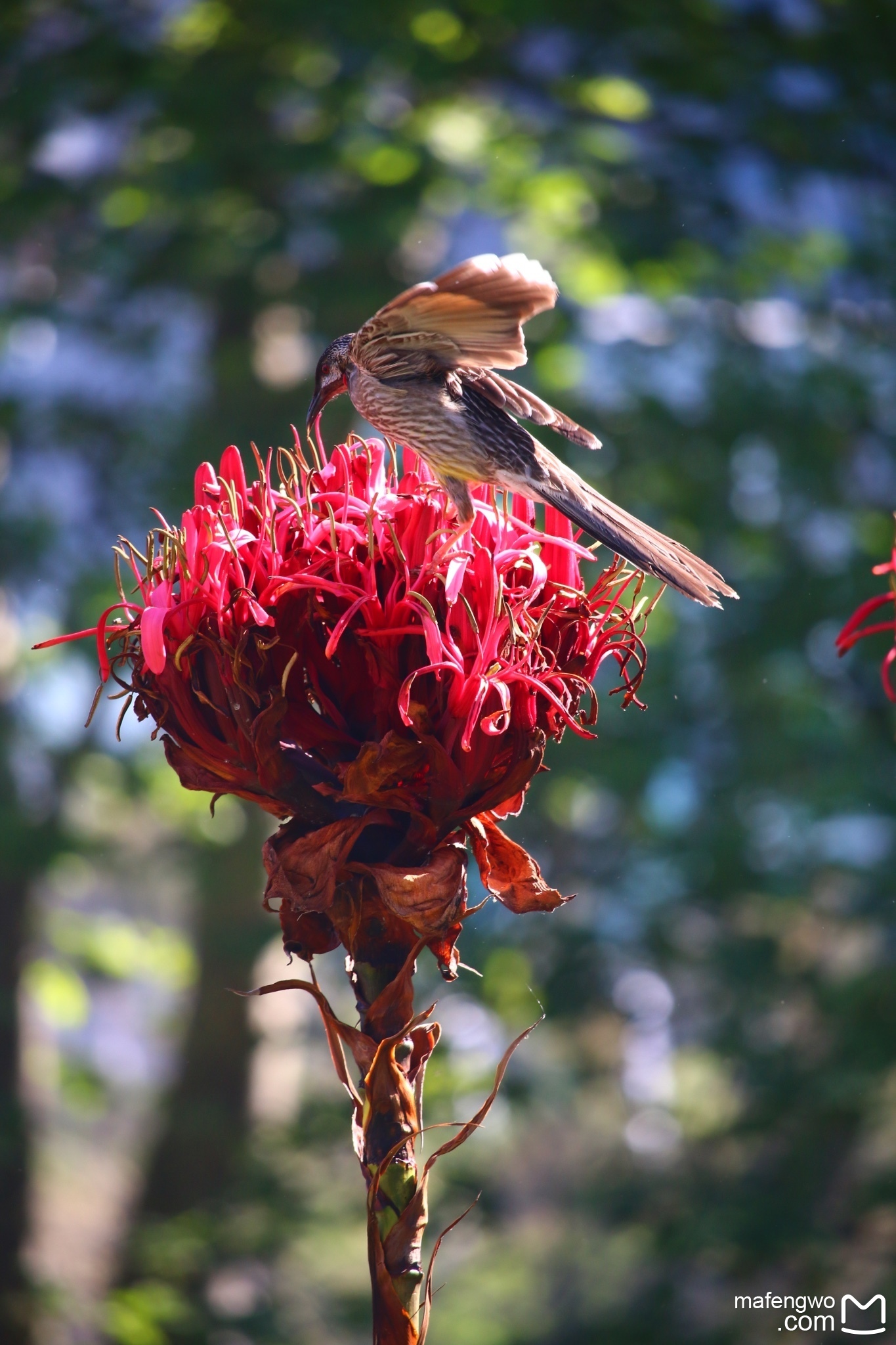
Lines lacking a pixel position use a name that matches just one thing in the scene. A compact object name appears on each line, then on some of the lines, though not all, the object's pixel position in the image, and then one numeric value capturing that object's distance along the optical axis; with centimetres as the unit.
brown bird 816
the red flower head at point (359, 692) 812
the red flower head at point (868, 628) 815
